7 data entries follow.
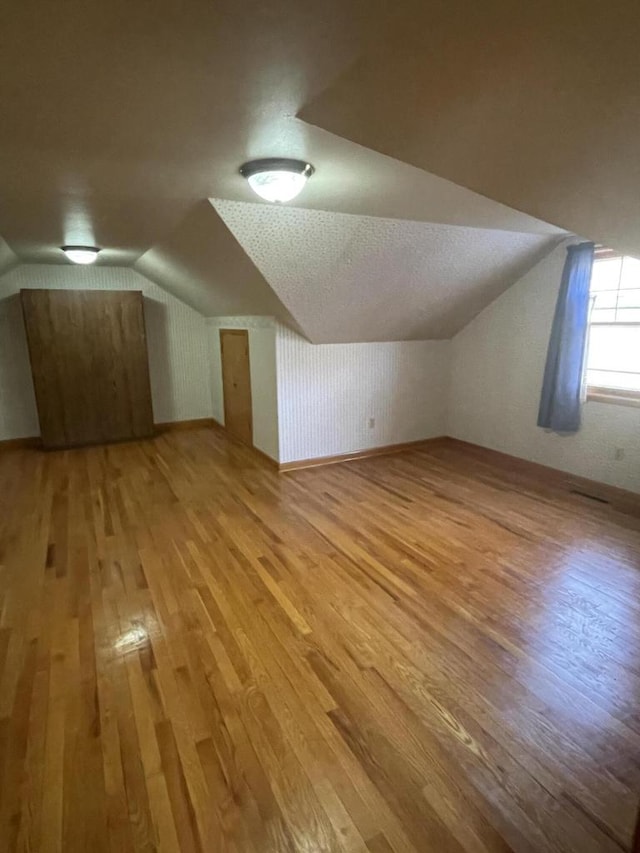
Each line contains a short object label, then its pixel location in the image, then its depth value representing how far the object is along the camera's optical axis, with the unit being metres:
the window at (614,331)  3.53
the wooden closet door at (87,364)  4.90
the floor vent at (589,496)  3.64
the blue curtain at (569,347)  3.72
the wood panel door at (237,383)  4.98
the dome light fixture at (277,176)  1.91
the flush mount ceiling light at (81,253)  3.94
